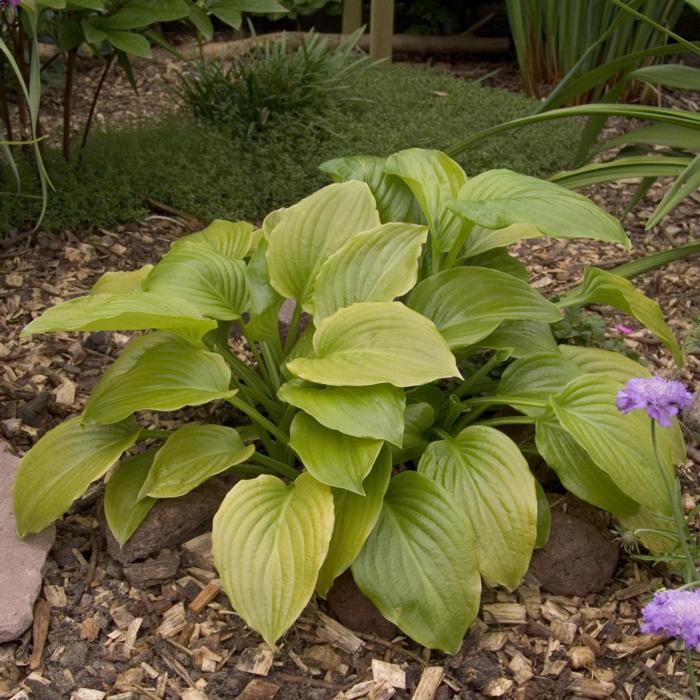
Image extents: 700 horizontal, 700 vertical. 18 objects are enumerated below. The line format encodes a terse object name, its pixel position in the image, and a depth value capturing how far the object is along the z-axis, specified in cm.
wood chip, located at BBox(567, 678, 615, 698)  174
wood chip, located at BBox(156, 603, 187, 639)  184
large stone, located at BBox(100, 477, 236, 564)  197
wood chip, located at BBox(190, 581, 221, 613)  189
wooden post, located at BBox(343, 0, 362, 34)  488
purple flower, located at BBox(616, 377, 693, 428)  138
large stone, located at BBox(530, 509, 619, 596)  196
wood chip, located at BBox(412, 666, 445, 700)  172
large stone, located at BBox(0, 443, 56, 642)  178
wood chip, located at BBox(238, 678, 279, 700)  171
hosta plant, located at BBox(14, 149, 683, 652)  173
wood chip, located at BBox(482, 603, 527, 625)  189
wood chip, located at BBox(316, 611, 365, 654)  182
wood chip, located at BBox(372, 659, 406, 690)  174
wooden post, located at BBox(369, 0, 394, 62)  449
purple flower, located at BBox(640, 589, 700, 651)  118
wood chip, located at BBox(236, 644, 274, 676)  175
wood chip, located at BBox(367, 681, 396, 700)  172
